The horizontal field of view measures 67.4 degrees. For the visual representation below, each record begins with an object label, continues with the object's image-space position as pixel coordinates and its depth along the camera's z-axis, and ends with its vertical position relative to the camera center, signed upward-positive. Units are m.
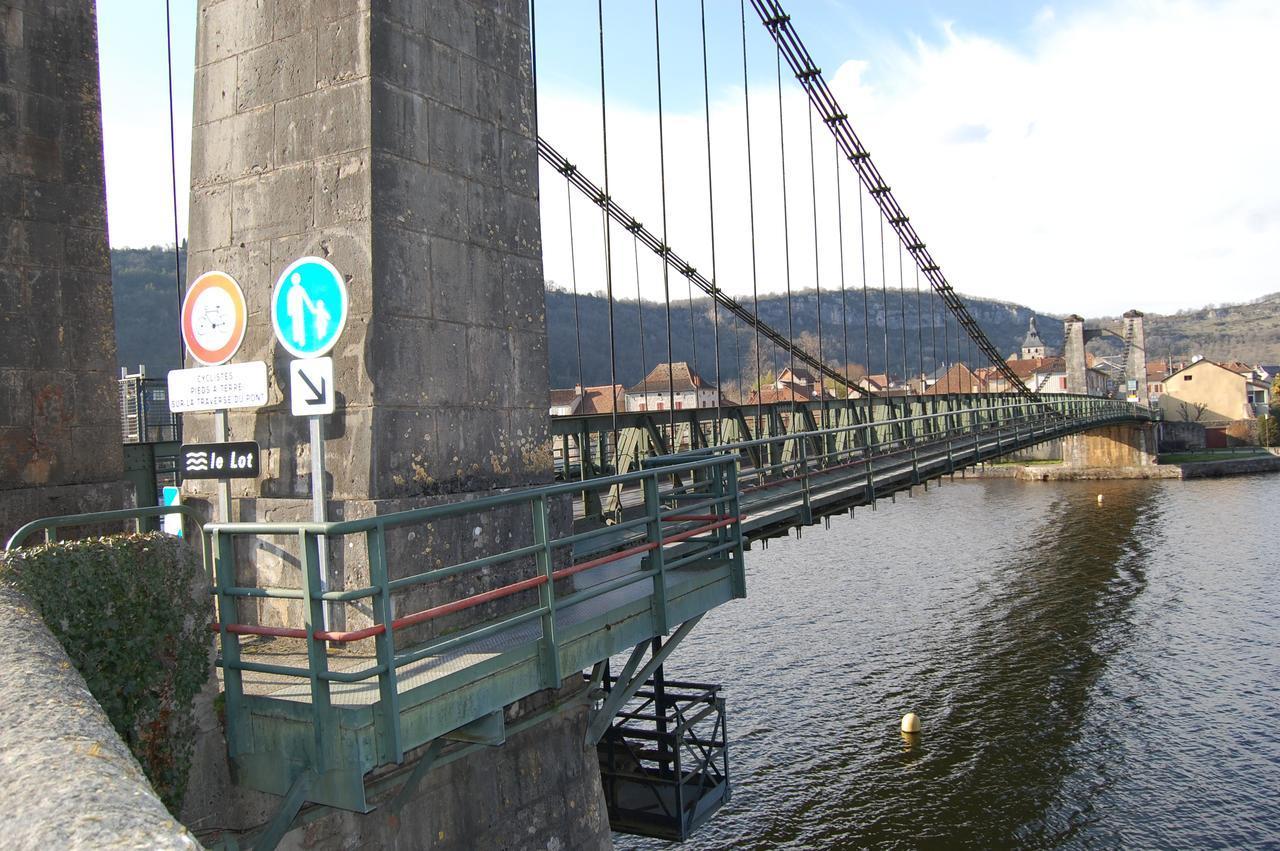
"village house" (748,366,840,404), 66.81 +1.52
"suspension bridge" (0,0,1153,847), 4.07 -0.18
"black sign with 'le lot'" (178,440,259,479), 4.79 -0.15
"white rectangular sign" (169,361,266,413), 4.70 +0.22
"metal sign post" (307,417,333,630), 4.53 -0.20
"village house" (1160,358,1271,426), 77.19 -0.11
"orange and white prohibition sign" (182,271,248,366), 4.92 +0.59
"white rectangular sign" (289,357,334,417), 4.42 +0.19
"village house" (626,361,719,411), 63.00 +1.49
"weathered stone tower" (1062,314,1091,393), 73.19 +3.42
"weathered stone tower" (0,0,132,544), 7.21 +1.24
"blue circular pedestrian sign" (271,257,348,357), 4.55 +0.58
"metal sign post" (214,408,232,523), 5.16 -0.37
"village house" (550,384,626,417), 55.76 +1.17
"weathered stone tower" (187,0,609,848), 4.91 +0.95
